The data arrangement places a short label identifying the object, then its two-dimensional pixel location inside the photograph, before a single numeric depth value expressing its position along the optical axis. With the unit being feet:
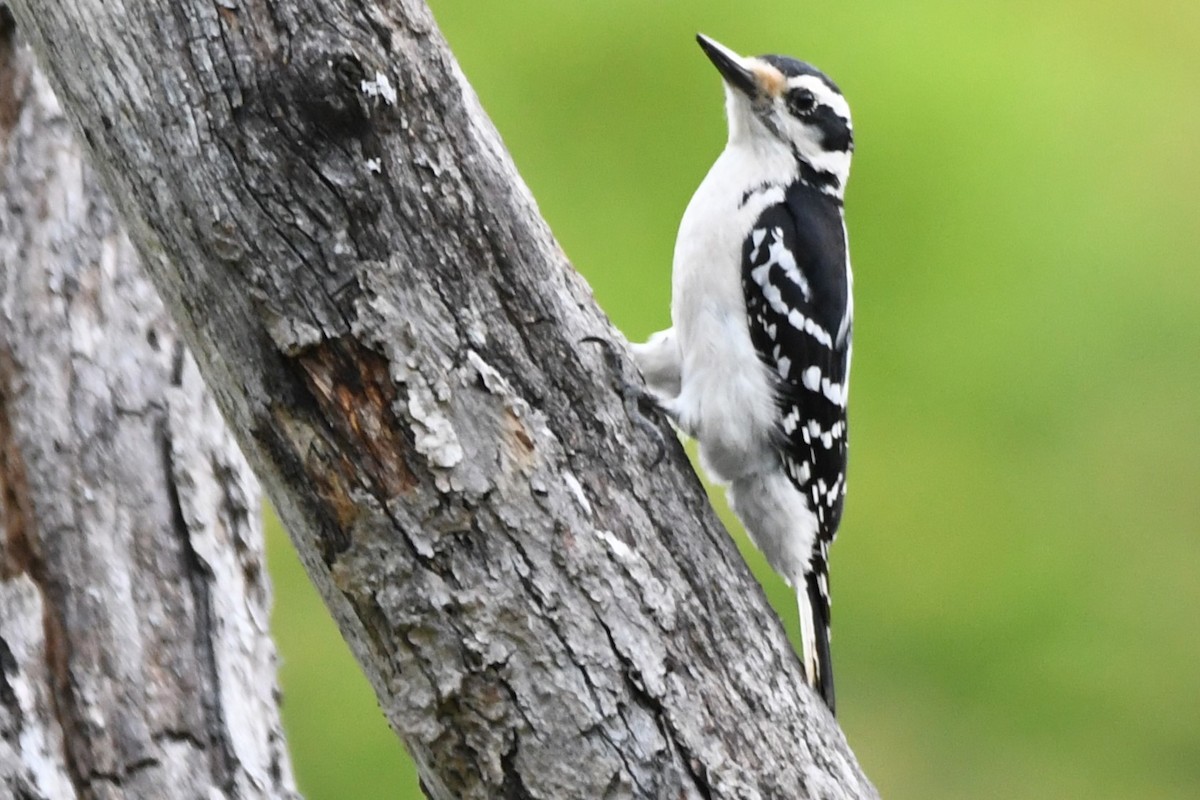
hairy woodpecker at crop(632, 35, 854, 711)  16.92
